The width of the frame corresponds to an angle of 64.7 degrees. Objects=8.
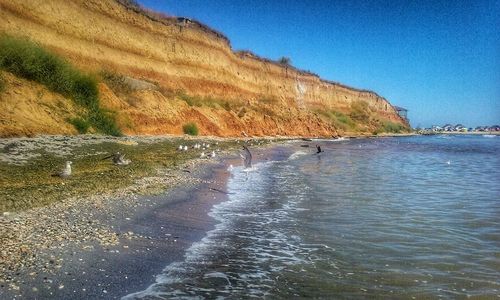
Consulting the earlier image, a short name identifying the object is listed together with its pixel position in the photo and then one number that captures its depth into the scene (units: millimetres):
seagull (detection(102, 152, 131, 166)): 14336
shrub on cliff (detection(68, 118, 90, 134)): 19991
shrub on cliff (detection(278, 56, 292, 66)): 77925
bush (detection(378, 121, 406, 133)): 114000
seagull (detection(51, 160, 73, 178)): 10758
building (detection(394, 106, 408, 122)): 172500
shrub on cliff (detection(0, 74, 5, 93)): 16828
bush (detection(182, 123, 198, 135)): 34678
